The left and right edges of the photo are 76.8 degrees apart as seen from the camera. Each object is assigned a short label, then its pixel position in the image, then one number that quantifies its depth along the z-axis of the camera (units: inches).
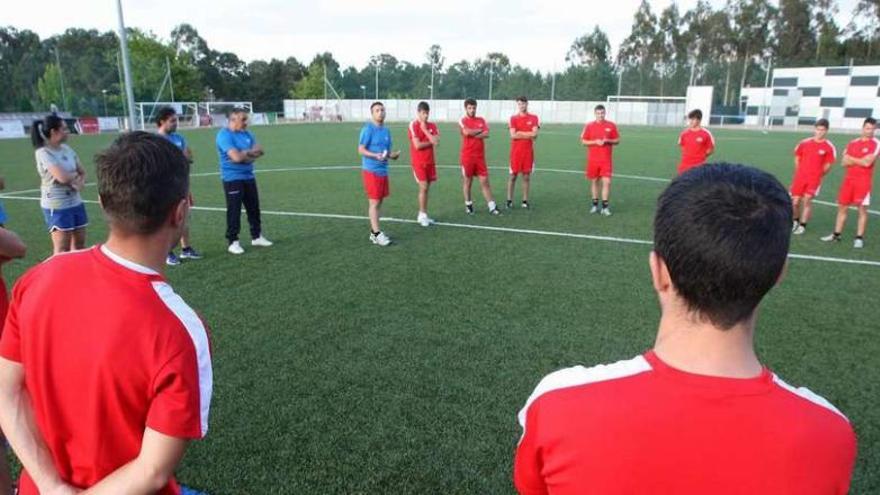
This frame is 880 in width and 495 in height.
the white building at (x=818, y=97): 1632.6
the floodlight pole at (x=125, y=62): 614.2
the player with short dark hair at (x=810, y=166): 361.1
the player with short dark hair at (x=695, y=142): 410.6
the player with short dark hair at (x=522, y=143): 434.0
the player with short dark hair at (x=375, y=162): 324.5
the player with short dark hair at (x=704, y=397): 41.9
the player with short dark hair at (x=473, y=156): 414.9
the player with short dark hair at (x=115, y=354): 56.3
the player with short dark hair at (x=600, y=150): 416.2
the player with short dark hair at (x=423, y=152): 372.5
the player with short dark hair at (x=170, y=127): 284.2
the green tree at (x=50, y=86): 1736.0
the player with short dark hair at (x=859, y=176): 325.7
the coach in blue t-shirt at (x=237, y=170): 306.3
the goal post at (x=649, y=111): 1946.4
